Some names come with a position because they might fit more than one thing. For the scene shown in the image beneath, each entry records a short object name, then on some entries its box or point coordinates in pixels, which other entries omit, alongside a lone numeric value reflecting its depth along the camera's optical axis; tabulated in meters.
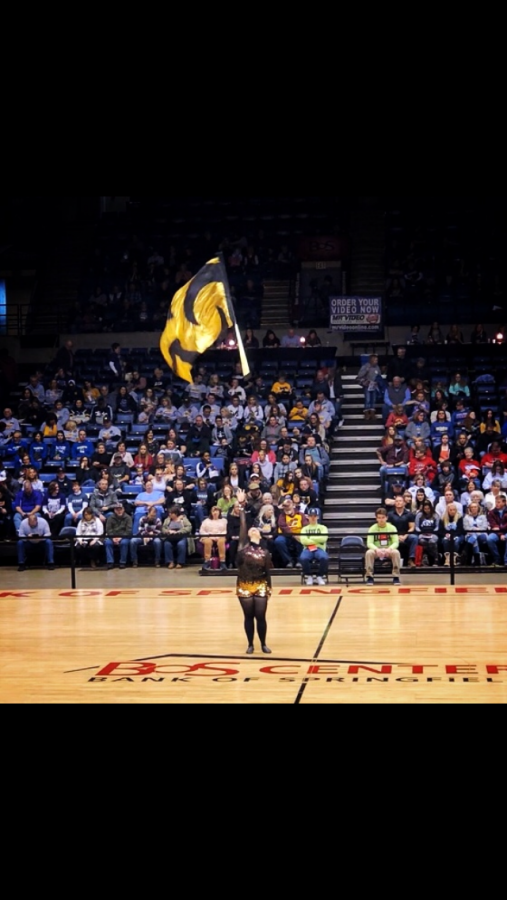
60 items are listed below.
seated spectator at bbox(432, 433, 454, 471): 22.44
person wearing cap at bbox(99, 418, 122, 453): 24.73
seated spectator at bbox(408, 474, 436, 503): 21.09
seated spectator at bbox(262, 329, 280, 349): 28.19
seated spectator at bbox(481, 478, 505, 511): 20.69
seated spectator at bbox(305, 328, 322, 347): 28.03
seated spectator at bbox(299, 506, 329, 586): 19.73
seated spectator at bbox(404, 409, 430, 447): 23.55
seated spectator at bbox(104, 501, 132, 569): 21.59
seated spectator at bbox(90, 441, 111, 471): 23.73
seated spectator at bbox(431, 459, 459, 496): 21.52
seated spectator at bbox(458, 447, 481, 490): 21.58
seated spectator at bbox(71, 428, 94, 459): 24.52
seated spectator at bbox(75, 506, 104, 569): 21.52
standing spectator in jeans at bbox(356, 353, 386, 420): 25.84
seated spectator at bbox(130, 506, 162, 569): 21.50
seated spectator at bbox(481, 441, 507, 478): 21.92
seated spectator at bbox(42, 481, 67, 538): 22.31
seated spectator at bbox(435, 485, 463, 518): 20.61
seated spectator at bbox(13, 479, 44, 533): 22.11
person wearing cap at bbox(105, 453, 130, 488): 23.06
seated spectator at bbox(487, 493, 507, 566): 20.14
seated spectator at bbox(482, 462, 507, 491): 21.21
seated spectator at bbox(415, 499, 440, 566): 20.36
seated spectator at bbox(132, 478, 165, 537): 21.81
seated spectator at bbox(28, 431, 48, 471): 24.50
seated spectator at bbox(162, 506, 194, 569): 21.12
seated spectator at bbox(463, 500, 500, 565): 20.16
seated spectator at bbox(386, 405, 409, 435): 24.05
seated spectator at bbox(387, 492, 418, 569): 20.44
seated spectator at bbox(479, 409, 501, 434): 22.78
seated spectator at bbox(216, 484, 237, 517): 21.44
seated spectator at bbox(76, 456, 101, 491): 23.33
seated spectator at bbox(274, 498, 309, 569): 20.62
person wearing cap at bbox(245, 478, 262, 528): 20.89
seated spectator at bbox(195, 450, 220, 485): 22.69
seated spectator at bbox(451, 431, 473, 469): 22.26
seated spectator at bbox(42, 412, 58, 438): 25.00
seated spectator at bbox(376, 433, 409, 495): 22.52
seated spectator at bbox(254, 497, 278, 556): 20.47
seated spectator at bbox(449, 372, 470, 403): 25.03
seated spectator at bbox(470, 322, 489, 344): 27.38
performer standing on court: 13.74
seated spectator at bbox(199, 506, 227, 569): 20.84
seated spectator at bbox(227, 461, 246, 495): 22.06
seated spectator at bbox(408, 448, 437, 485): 21.95
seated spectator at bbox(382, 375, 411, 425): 25.11
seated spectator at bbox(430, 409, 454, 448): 23.53
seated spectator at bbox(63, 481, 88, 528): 22.20
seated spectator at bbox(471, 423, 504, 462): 22.61
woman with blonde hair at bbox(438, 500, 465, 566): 20.36
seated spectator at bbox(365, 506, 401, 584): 19.56
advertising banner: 27.48
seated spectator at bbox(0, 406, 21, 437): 25.17
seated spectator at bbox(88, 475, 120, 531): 21.97
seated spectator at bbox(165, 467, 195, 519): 21.88
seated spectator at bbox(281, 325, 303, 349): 28.56
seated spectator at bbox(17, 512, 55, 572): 21.59
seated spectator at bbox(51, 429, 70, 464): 24.48
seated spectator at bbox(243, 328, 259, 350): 28.00
